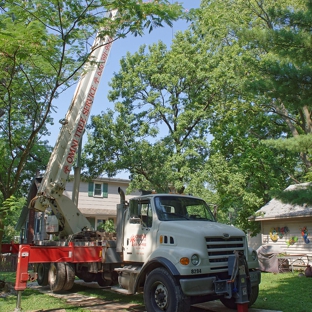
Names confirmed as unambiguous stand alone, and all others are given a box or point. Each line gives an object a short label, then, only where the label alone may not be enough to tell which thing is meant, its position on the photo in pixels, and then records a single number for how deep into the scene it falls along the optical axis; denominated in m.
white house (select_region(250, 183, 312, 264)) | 16.26
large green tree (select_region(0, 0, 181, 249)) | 8.02
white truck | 6.84
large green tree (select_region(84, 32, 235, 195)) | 20.12
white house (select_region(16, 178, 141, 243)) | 28.03
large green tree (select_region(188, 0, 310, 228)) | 19.56
